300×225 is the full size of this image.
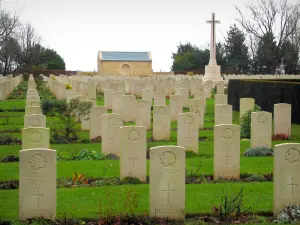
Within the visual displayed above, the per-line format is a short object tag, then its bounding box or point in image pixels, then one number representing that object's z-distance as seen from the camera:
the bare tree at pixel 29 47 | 74.06
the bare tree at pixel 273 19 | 54.34
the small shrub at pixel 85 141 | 16.91
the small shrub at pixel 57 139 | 16.95
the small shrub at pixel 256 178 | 11.35
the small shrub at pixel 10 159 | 13.72
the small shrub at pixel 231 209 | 8.67
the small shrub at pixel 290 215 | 8.65
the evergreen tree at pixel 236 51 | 63.38
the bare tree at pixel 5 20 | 46.94
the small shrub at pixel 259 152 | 14.15
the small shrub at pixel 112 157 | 13.89
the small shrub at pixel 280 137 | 16.92
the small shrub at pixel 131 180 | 11.12
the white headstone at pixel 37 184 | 8.44
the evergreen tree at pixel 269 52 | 55.69
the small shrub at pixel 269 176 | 11.44
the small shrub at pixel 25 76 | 56.95
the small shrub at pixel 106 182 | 10.98
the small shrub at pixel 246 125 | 17.63
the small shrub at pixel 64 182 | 10.96
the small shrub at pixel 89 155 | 13.90
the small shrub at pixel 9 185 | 10.84
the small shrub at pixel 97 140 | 16.98
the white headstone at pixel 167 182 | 8.74
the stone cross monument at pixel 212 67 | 42.40
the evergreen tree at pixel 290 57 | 54.03
